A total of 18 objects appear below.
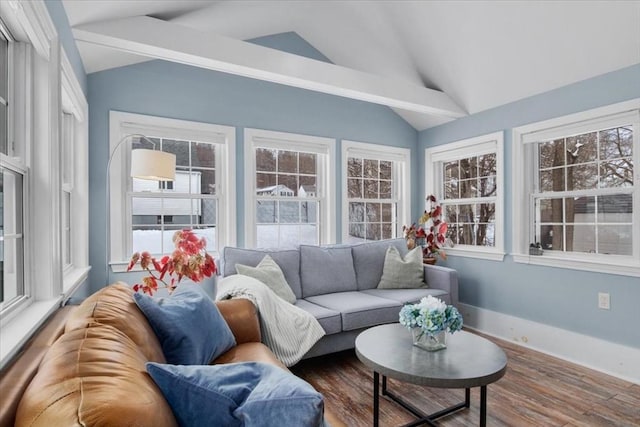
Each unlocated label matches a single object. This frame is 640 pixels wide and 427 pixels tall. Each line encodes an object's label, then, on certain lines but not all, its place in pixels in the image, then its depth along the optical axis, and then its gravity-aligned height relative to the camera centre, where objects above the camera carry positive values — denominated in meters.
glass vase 2.05 -0.73
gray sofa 2.92 -0.70
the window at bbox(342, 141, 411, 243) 4.33 +0.27
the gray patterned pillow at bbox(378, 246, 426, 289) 3.69 -0.61
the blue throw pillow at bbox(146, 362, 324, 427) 0.92 -0.48
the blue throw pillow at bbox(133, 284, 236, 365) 1.63 -0.54
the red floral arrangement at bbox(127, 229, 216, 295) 2.30 -0.30
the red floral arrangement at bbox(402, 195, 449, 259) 4.17 -0.23
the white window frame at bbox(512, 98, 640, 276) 2.79 +0.29
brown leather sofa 0.77 -0.41
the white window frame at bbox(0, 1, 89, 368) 1.66 +0.31
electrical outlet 2.92 -0.72
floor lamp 2.50 +0.34
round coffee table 1.73 -0.77
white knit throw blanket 2.43 -0.77
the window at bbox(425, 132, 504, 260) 3.79 +0.25
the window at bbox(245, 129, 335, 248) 3.72 +0.26
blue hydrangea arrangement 1.97 -0.58
